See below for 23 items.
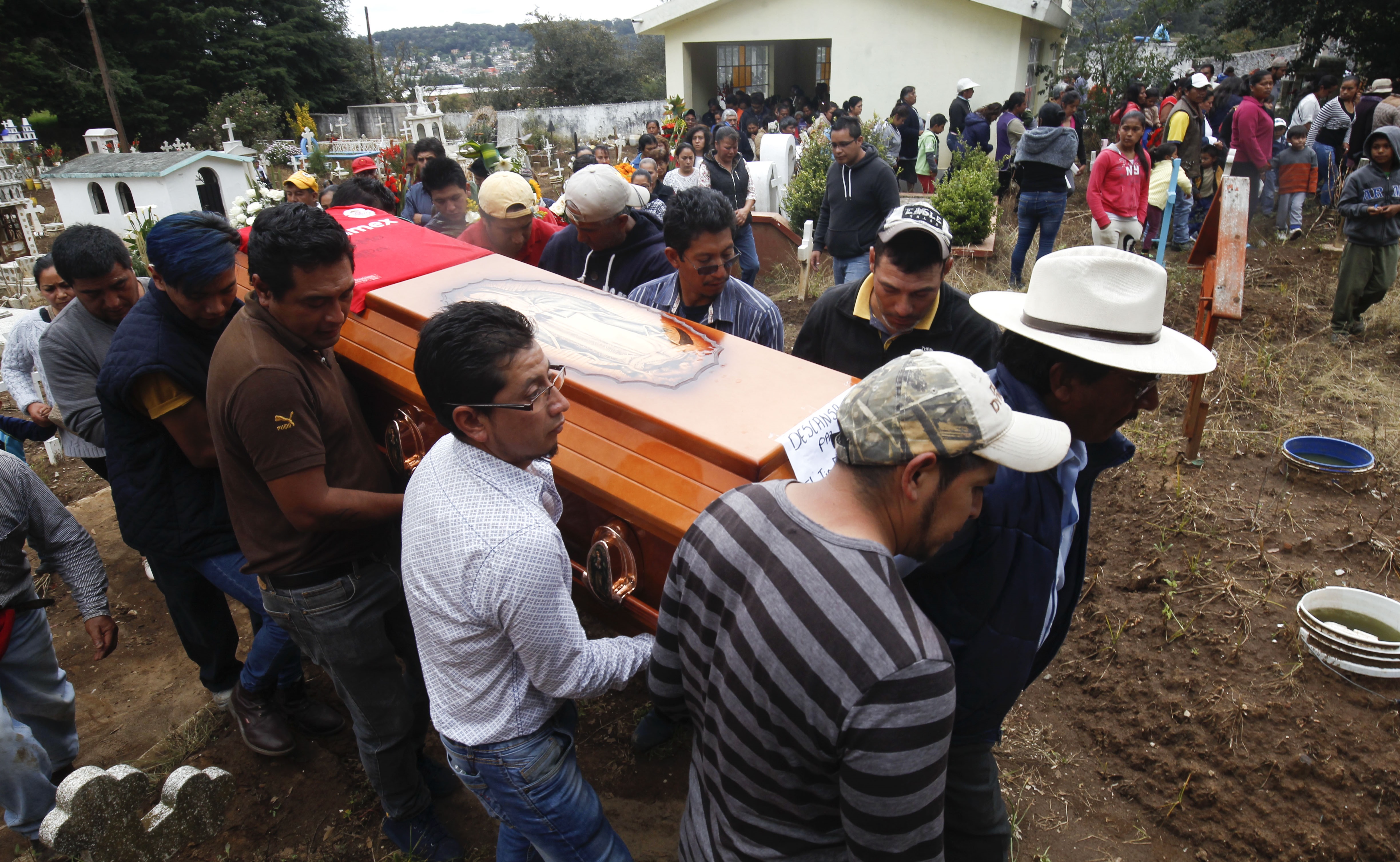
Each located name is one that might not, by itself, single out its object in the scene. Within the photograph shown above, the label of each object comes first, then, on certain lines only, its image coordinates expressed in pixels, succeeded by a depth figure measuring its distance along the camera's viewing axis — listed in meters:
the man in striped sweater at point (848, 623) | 0.98
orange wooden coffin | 1.81
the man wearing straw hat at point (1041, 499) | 1.36
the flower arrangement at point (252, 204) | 5.17
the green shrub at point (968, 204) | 7.23
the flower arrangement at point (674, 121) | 10.88
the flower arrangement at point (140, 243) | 6.14
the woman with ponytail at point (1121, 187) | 6.04
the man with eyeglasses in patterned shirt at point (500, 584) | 1.43
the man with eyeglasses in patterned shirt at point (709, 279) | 2.55
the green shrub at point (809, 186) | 7.85
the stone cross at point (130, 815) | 1.57
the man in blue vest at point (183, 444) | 2.12
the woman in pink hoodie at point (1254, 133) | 7.68
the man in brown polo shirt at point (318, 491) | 1.83
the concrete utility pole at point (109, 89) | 18.94
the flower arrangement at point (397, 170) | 7.00
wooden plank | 3.37
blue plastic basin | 3.84
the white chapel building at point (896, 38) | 12.59
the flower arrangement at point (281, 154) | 17.31
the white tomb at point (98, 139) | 15.05
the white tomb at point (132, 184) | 13.23
